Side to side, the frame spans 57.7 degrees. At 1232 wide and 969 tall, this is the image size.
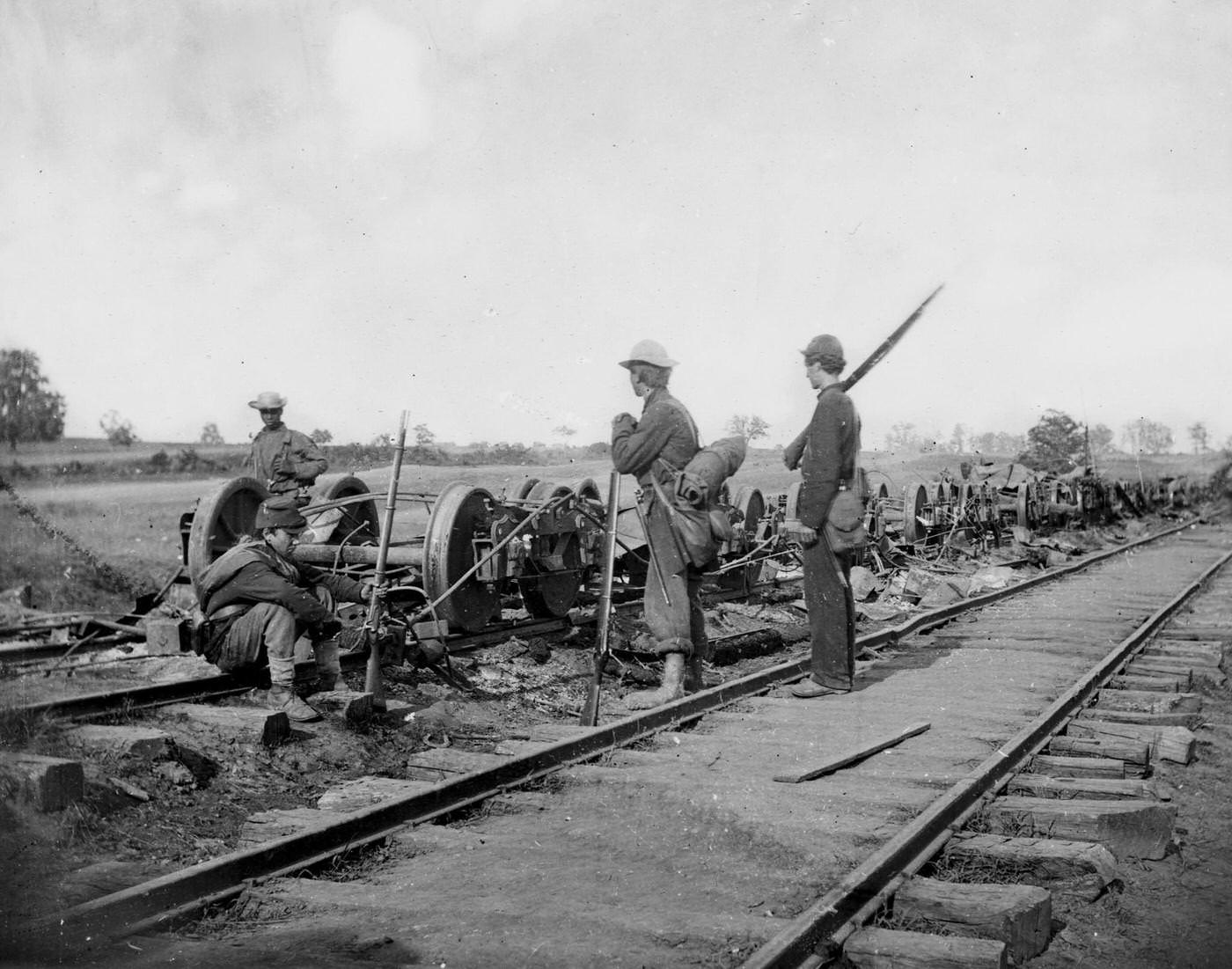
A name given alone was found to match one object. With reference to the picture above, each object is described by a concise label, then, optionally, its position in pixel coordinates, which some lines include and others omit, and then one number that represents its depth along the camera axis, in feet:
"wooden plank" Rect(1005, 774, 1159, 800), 15.12
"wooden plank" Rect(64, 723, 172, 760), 15.21
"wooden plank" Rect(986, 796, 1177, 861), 13.57
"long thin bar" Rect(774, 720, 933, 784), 15.42
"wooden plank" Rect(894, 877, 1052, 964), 10.43
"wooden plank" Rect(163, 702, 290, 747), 17.24
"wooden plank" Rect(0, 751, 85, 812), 12.69
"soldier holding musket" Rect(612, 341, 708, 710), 21.21
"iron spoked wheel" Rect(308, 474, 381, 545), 27.94
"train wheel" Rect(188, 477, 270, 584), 25.86
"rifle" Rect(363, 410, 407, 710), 19.97
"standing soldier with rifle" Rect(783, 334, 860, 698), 21.75
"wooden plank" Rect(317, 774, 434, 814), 14.03
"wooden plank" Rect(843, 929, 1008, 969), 9.52
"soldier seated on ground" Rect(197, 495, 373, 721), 19.24
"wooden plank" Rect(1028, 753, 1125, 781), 16.52
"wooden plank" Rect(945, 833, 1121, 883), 12.19
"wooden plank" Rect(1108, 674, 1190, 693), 24.59
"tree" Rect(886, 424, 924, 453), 218.18
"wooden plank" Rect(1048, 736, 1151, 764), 17.07
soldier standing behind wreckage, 28.04
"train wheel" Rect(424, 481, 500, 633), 24.17
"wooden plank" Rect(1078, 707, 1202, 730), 20.59
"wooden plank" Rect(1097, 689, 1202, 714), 21.78
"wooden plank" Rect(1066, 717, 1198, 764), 18.10
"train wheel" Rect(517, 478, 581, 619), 27.94
